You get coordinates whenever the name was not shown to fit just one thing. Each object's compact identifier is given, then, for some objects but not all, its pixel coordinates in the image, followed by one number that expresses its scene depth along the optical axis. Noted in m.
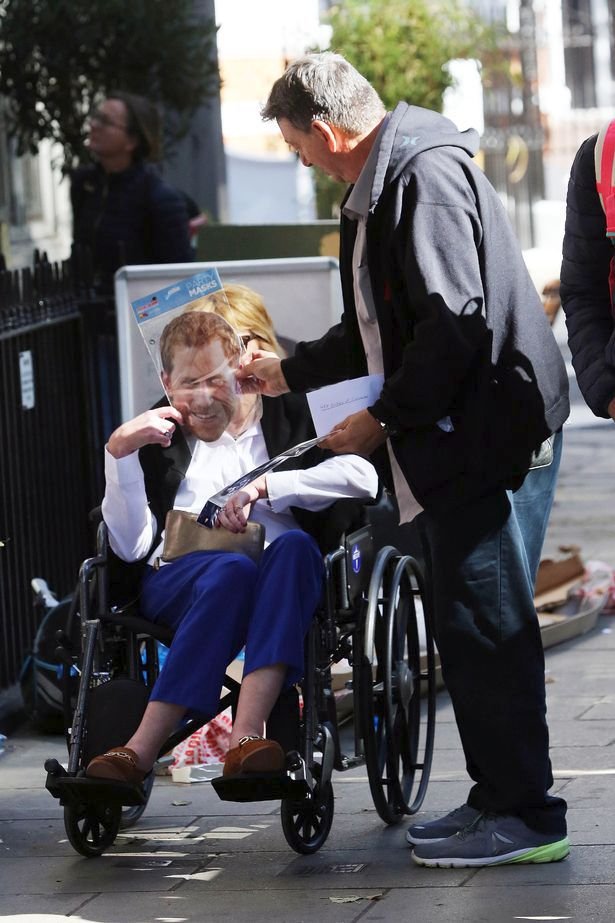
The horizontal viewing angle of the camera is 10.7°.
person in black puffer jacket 7.33
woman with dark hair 15.00
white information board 11.34
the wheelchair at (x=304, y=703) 7.88
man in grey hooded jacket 7.37
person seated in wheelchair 7.92
